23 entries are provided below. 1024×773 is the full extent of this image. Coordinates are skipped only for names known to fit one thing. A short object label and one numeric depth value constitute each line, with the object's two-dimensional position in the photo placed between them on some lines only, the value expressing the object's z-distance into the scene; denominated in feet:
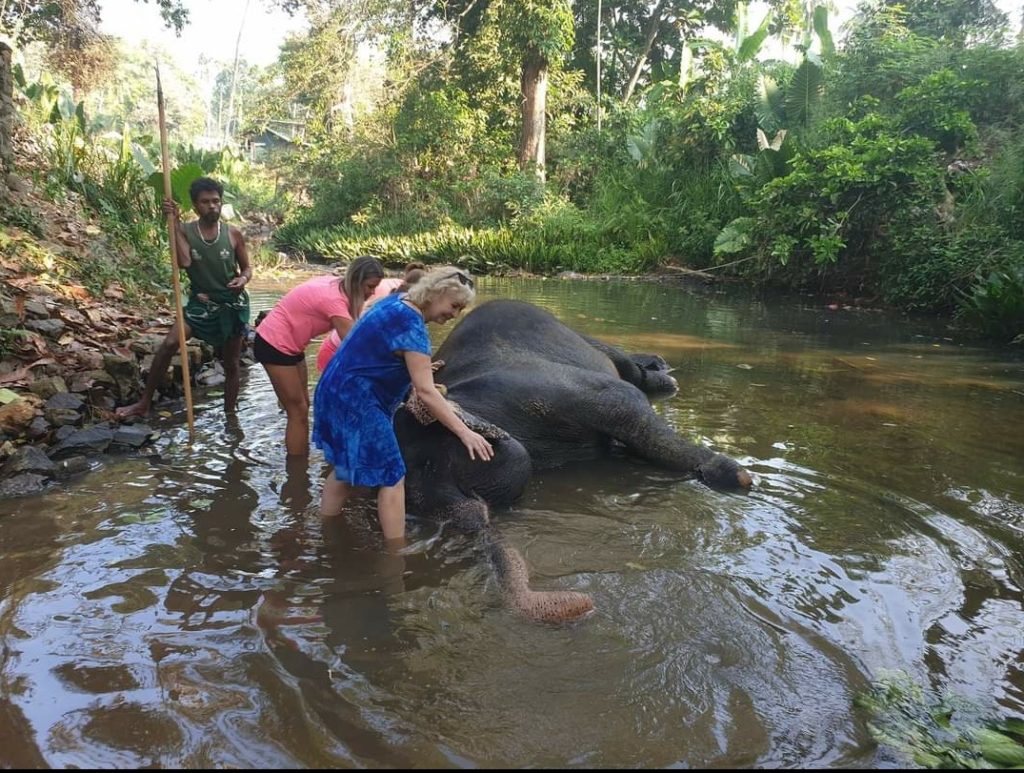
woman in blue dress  11.62
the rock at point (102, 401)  19.19
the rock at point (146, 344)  22.65
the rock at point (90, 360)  20.15
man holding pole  19.01
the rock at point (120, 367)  20.03
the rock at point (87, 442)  16.38
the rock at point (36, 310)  21.08
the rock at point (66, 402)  17.64
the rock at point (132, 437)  17.20
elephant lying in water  13.15
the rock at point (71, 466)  15.34
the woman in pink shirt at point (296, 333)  16.70
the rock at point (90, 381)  18.94
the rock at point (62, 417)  17.13
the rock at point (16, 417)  16.06
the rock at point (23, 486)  14.15
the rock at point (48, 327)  20.58
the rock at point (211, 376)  23.79
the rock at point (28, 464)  14.67
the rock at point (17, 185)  29.35
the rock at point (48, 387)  17.75
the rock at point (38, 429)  16.33
